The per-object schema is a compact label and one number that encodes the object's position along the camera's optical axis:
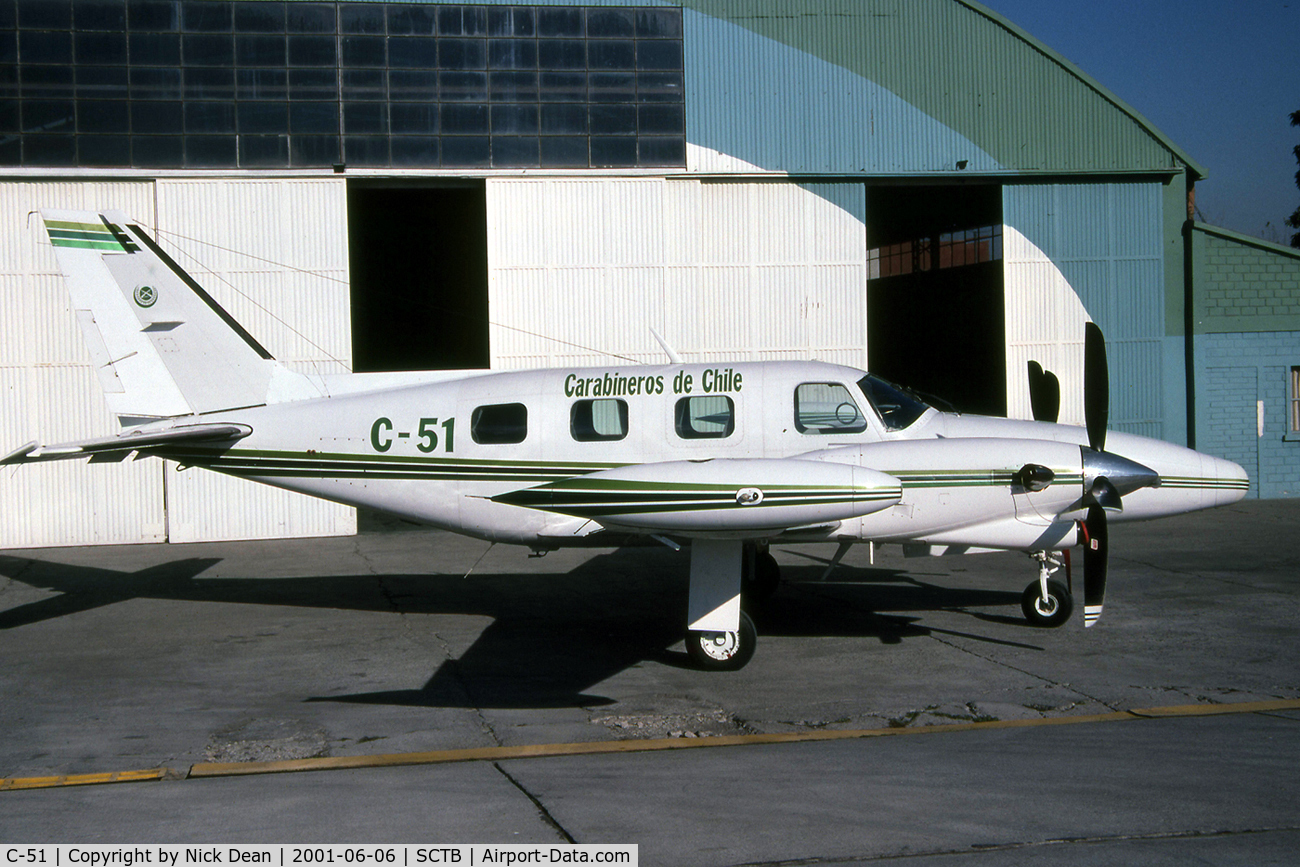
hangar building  18.80
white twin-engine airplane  8.76
